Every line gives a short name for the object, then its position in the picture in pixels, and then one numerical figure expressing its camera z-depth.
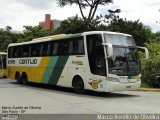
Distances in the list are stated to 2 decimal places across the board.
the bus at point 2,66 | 37.34
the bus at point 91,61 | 17.36
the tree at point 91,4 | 52.28
